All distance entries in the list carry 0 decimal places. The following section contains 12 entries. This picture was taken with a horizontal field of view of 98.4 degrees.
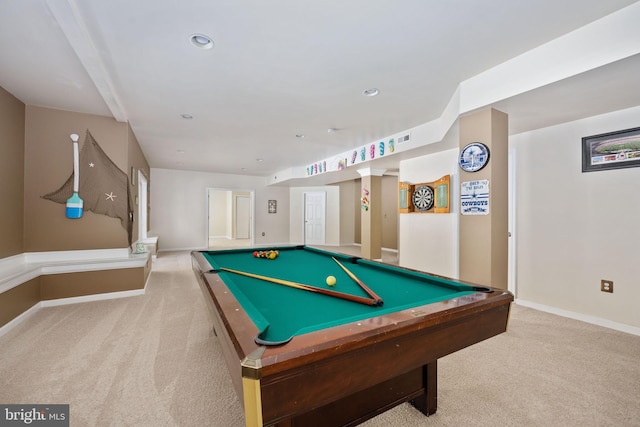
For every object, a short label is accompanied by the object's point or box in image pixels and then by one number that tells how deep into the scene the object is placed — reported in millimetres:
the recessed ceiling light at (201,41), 1881
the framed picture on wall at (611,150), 2492
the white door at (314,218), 8727
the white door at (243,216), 10117
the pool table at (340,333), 751
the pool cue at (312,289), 1280
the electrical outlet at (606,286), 2616
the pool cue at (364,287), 1281
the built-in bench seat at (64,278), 2617
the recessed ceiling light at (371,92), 2686
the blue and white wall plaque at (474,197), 2498
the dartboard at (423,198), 4227
